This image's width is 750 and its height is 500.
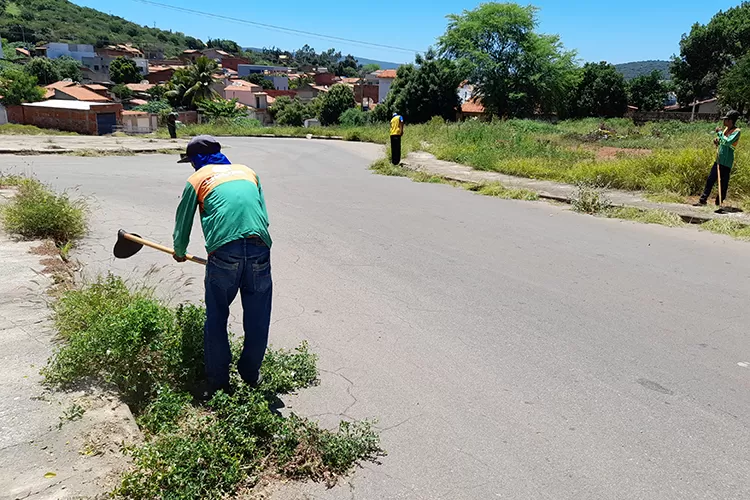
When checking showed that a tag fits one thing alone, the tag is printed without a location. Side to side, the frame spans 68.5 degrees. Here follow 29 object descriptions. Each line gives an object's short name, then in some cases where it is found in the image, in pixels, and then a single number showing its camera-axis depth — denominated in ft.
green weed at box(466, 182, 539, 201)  37.88
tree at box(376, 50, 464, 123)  154.81
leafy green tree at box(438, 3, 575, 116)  168.25
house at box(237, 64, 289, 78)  453.25
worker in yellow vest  50.63
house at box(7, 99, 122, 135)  116.57
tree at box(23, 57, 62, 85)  222.07
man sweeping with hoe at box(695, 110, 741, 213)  31.12
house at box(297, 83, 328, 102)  304.42
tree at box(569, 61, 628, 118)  186.19
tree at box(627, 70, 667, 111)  199.41
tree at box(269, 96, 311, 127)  204.03
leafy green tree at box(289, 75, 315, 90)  336.70
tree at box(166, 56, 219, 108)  190.60
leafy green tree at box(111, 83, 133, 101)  236.65
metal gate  117.60
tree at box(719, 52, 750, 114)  127.85
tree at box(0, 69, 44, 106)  131.33
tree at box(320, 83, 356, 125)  193.67
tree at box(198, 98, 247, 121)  159.46
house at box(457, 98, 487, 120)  178.83
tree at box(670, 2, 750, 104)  181.98
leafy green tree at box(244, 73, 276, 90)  349.90
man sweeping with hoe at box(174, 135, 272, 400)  11.12
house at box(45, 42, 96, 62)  335.88
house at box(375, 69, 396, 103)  303.07
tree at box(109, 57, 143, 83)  291.17
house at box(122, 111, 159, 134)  136.56
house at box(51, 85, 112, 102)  164.03
